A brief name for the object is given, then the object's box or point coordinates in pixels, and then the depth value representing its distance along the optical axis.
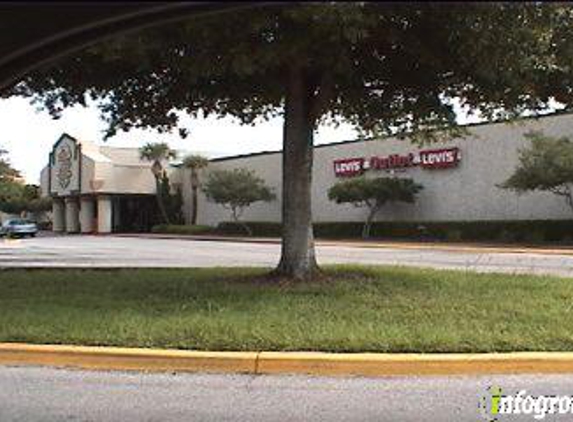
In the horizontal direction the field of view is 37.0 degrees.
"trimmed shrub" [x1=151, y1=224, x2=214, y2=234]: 57.93
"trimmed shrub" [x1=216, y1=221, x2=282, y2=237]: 51.97
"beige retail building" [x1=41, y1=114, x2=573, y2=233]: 39.31
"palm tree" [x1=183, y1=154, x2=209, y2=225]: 62.59
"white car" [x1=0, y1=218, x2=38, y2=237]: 57.97
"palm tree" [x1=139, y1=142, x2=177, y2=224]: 64.56
